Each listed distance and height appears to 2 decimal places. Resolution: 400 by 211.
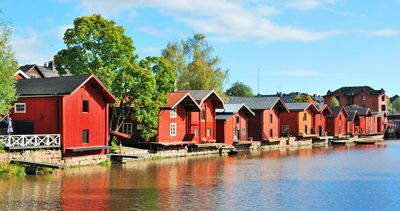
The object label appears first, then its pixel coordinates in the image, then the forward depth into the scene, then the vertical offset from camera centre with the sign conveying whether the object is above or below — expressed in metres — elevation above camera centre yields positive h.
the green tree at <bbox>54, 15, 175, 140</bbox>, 50.75 +6.28
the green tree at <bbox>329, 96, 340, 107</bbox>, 147.25 +7.07
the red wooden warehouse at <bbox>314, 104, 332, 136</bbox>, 102.19 +1.73
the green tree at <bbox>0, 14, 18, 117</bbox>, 40.28 +4.25
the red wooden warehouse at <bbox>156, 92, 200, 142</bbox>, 58.97 +1.25
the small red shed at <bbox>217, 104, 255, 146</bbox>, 70.94 +0.72
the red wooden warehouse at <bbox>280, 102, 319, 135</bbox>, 93.88 +1.57
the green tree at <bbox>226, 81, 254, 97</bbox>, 132.95 +9.48
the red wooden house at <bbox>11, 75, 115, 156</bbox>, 44.22 +1.60
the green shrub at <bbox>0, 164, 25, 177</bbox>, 37.66 -2.85
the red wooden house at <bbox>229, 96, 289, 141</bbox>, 82.75 +1.87
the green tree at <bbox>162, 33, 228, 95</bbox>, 80.94 +9.02
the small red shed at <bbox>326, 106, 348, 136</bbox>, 110.62 +1.21
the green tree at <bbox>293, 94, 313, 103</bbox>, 112.75 +6.10
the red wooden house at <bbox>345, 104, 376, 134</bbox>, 126.56 +2.09
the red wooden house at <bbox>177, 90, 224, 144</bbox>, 65.56 +1.54
